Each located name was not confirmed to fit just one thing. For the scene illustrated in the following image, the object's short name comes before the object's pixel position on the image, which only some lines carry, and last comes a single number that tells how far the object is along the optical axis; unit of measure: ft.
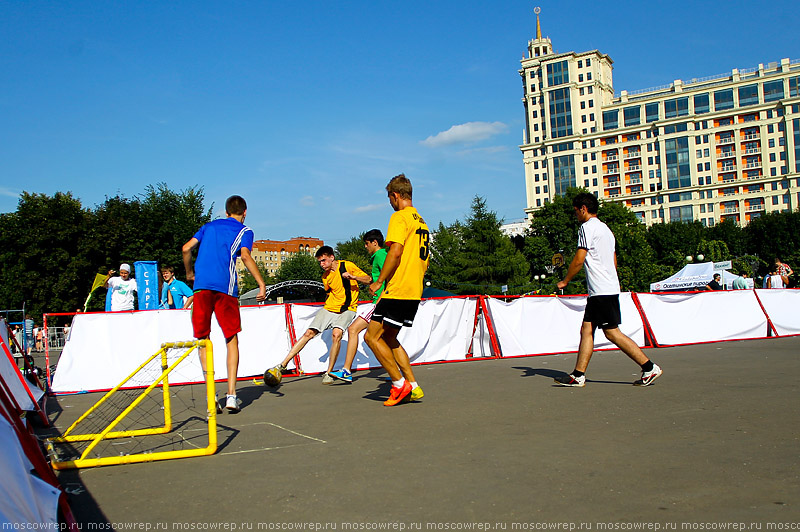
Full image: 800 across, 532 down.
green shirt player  27.81
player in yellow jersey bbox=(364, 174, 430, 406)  20.75
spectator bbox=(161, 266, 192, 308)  37.12
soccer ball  24.71
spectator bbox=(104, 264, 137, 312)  37.83
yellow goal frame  13.46
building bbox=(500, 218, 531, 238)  479.41
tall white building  373.81
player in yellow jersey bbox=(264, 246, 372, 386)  29.12
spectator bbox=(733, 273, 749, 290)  73.42
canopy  120.16
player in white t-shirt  23.25
